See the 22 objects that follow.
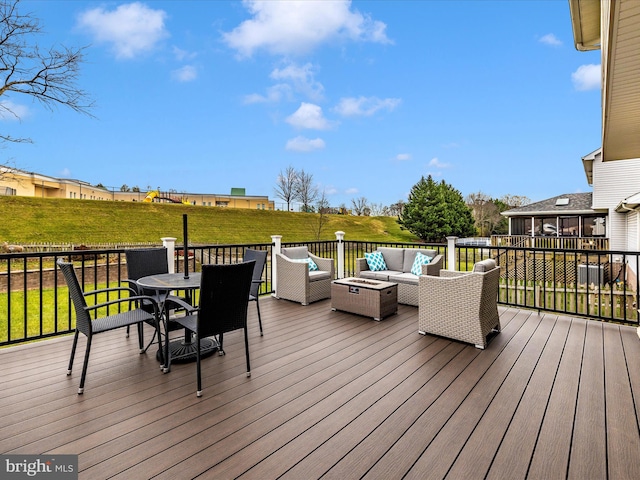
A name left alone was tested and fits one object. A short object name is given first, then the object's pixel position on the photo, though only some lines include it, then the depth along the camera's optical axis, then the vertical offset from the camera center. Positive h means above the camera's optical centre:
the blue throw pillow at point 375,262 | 5.62 -0.40
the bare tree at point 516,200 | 30.84 +3.69
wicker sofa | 4.88 -0.52
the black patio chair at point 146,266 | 3.35 -0.28
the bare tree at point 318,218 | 21.31 +2.04
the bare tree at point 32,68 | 7.10 +4.21
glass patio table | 2.68 -0.69
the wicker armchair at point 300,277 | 5.05 -0.62
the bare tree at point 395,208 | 32.53 +3.26
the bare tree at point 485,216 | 29.09 +2.05
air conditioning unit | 10.72 -1.23
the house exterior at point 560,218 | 15.88 +1.07
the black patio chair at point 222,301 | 2.33 -0.47
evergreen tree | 24.09 +2.07
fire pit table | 4.20 -0.80
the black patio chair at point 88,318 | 2.33 -0.64
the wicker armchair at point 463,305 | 3.19 -0.70
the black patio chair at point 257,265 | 3.76 -0.31
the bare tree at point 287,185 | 23.90 +4.30
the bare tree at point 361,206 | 34.34 +3.59
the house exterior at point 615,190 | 11.91 +1.85
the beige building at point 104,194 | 25.95 +4.93
